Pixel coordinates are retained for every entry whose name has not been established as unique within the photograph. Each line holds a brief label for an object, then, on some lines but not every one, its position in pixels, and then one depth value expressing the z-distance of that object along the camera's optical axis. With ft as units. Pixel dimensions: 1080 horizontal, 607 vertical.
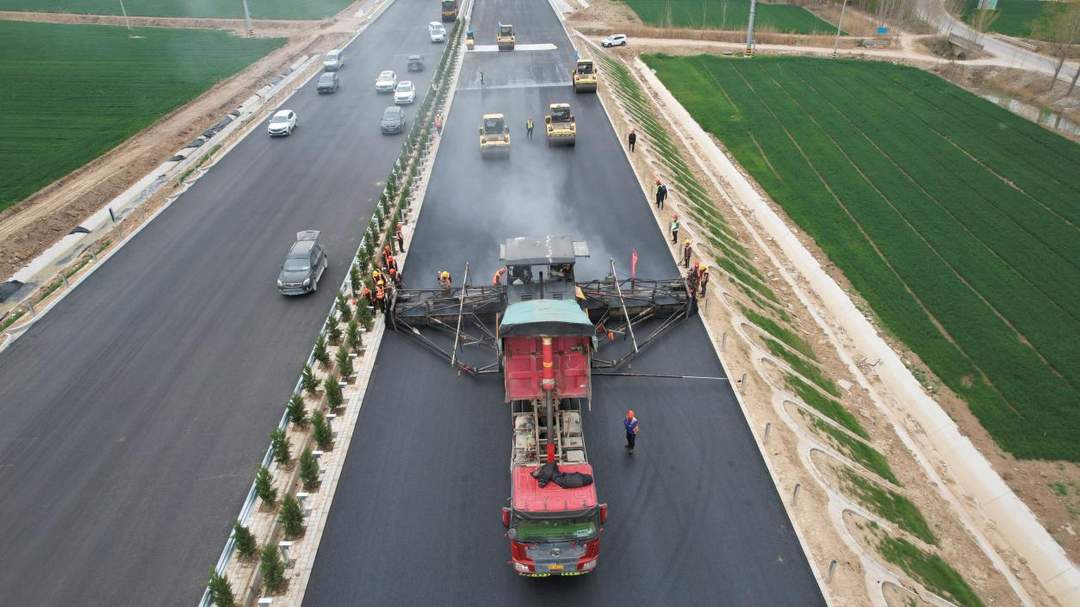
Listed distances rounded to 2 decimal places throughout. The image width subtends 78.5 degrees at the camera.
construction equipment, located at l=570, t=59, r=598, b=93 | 167.94
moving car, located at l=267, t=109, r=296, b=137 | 145.48
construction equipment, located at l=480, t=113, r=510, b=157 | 127.34
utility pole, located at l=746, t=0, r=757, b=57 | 228.37
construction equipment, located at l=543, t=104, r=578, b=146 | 134.82
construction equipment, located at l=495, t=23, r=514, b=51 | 214.07
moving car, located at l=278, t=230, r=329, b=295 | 87.56
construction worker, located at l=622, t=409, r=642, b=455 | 60.29
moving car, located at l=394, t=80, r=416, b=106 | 163.97
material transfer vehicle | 46.88
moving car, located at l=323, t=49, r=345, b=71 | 197.26
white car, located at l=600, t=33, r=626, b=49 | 237.86
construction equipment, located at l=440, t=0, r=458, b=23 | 257.34
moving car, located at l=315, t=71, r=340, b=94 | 176.35
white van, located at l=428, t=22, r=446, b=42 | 229.86
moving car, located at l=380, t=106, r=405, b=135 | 145.59
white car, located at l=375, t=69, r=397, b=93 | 176.45
